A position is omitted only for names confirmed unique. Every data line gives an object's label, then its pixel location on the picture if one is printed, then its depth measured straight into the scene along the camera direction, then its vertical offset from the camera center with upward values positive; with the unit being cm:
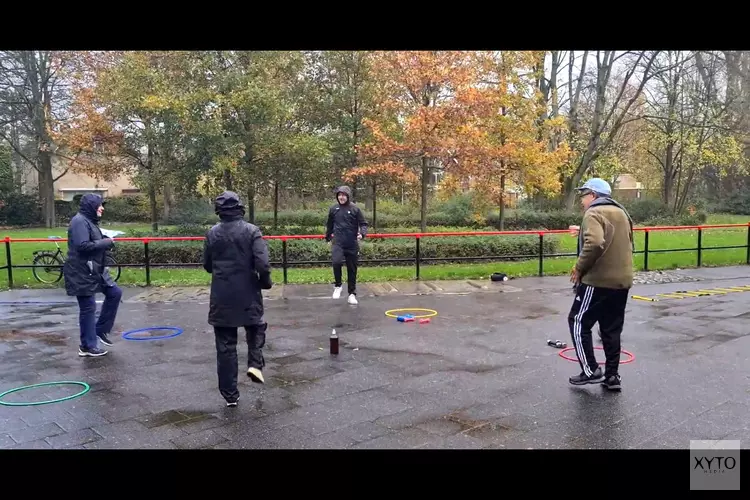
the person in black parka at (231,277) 502 -58
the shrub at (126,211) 3009 -17
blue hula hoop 745 -158
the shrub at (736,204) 3036 -5
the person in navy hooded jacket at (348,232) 966 -42
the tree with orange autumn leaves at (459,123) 1459 +207
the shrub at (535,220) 2416 -63
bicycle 1213 -113
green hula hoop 509 -162
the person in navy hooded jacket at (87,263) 646 -60
